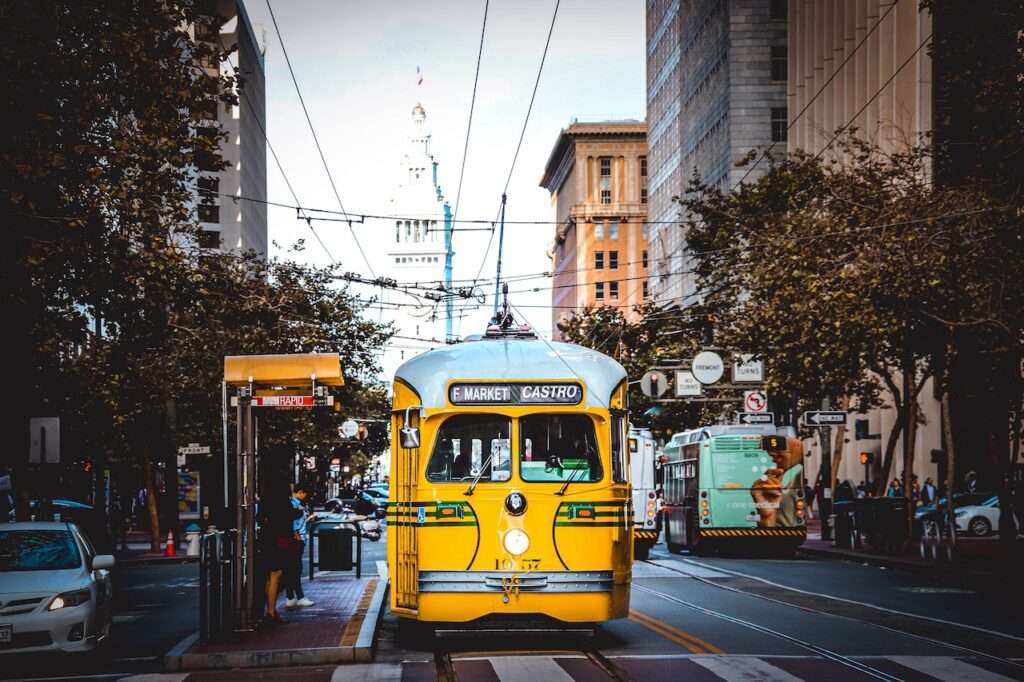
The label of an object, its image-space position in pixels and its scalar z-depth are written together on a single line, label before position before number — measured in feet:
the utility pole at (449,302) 120.69
